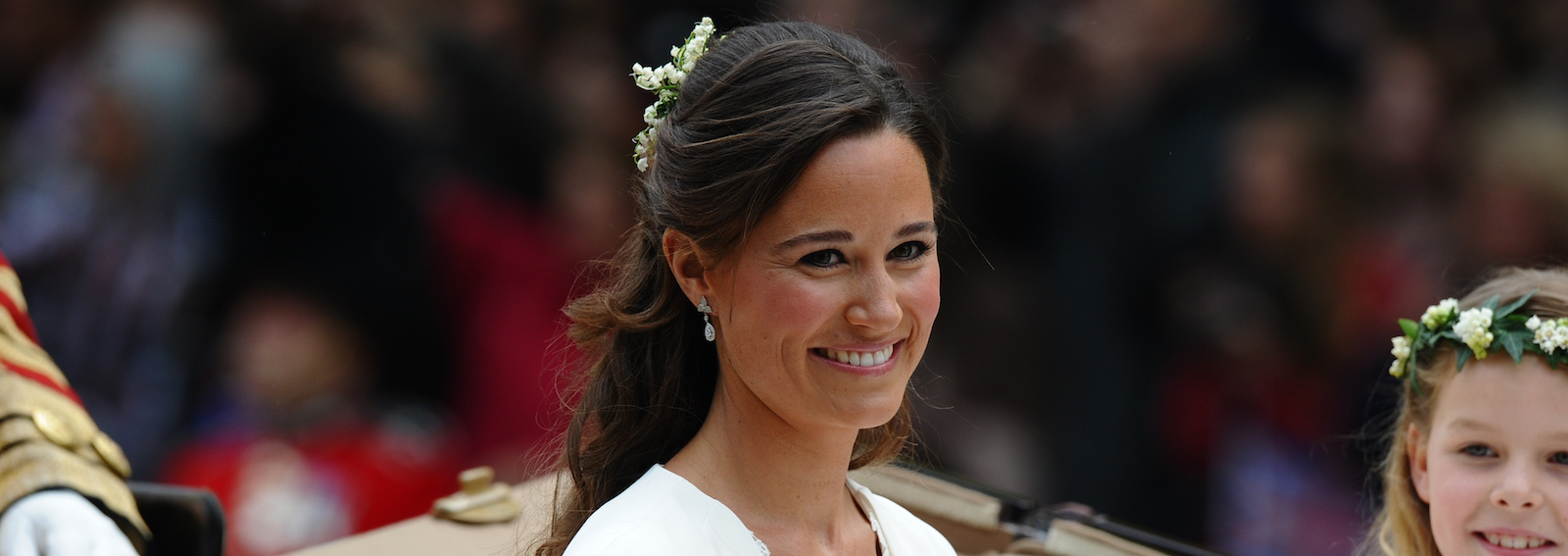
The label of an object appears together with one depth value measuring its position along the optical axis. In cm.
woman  634
